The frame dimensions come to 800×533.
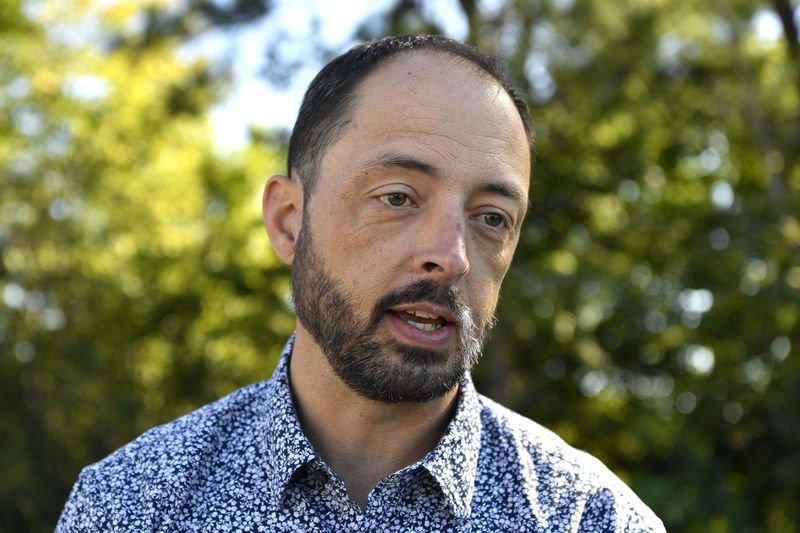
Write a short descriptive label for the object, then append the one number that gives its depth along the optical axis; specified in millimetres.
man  1110
